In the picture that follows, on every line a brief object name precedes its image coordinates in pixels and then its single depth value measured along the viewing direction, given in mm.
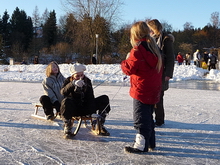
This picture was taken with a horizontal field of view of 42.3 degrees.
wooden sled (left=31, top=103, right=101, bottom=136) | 4299
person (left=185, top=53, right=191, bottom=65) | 26531
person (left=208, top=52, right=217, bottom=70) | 21828
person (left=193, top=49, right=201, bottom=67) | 23200
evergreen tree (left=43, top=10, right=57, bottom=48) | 56506
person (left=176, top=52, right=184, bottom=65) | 25038
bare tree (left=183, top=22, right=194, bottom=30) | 69169
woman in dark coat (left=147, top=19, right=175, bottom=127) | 4539
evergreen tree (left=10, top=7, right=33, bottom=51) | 54688
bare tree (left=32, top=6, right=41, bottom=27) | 64500
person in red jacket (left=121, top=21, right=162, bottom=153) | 3327
